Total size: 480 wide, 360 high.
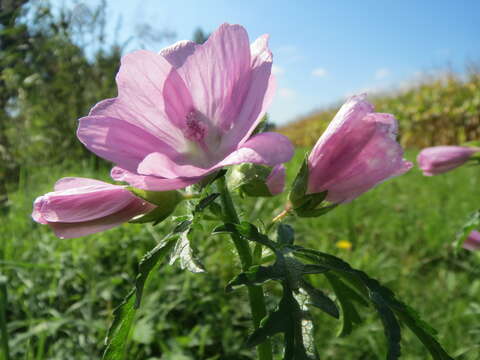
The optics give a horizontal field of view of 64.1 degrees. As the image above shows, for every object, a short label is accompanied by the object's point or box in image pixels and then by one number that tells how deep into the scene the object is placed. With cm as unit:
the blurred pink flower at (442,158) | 18
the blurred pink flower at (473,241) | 17
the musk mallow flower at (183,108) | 9
